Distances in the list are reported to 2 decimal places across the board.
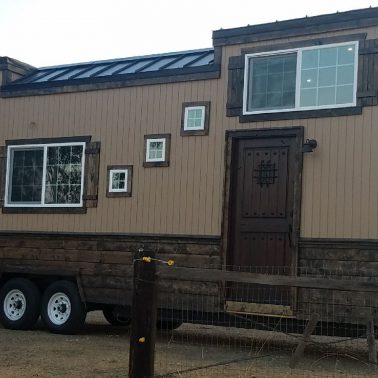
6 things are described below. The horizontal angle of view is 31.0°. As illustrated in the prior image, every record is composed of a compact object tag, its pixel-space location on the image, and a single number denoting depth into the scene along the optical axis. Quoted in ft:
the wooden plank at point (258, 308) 27.02
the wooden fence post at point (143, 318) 19.06
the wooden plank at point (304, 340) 23.30
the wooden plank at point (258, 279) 19.19
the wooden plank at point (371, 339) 23.83
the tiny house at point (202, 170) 26.89
